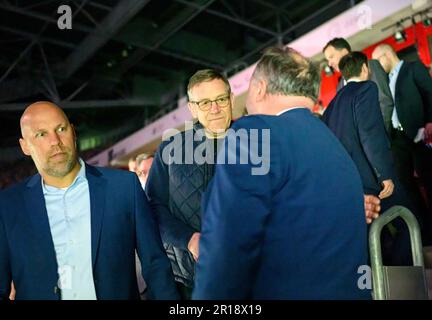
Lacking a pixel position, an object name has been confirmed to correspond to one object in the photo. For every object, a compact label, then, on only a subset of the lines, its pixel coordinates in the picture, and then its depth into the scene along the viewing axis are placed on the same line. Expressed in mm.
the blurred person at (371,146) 2754
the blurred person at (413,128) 3756
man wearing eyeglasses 2328
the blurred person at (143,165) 4789
